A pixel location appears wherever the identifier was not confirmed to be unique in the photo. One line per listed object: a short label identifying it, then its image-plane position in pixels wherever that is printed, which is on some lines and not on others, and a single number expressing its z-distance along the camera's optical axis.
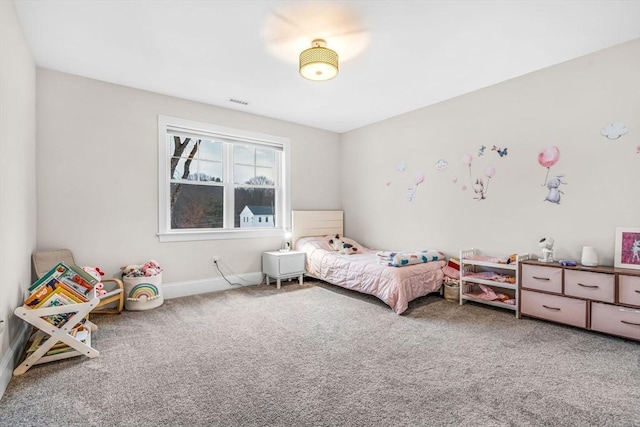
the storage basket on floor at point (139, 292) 3.30
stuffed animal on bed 4.55
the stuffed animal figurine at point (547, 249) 2.98
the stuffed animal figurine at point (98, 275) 2.90
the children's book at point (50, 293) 2.19
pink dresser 2.46
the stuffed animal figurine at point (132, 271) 3.36
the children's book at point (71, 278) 2.35
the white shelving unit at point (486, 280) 3.17
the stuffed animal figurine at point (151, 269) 3.40
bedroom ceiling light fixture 2.55
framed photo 2.61
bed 3.32
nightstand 4.26
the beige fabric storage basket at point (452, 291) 3.64
